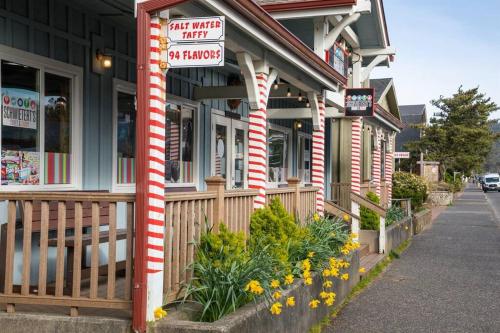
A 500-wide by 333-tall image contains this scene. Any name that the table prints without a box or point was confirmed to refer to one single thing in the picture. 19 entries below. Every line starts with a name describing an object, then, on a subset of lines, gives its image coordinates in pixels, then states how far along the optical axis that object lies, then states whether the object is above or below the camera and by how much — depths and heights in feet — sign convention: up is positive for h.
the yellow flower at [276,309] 17.46 -4.03
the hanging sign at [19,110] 21.31 +1.91
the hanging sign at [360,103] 48.06 +4.96
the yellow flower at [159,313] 15.44 -3.69
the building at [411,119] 207.37 +17.50
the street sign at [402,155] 95.32 +1.86
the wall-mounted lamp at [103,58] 25.55 +4.41
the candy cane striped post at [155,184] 15.88 -0.48
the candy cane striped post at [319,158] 36.40 +0.49
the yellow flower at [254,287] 16.97 -3.34
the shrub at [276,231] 22.12 -2.54
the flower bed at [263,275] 17.03 -3.49
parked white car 221.46 -5.61
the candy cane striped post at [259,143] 26.03 +0.99
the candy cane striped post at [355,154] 51.24 +1.05
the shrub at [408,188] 80.48 -2.78
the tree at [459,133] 162.81 +8.92
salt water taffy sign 16.37 +3.29
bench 18.65 -2.09
